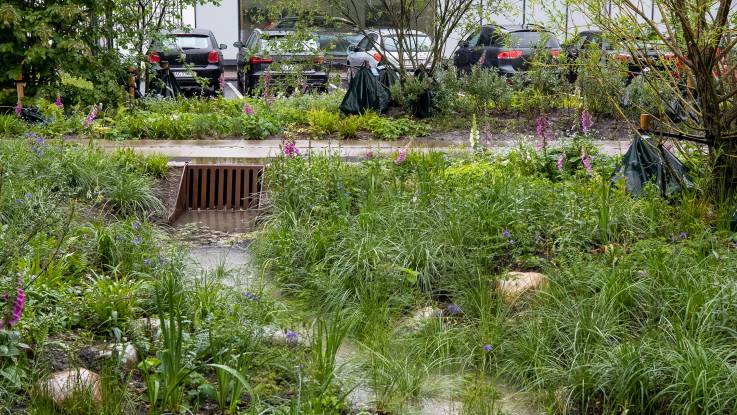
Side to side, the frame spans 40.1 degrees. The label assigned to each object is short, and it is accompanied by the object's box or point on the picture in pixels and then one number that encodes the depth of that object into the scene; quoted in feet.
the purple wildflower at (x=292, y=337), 15.41
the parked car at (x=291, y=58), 52.54
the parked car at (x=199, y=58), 68.59
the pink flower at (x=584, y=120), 27.53
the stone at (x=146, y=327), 15.99
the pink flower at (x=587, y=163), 24.09
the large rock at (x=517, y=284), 18.93
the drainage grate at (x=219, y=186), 31.50
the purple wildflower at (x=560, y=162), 25.91
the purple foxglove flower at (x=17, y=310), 12.89
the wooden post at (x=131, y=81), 50.47
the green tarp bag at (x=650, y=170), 24.36
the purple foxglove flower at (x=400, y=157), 27.61
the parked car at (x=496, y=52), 70.33
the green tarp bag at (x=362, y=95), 45.75
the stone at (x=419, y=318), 18.15
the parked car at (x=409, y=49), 49.75
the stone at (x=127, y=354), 15.00
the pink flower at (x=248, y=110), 41.19
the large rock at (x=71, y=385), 13.37
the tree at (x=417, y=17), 49.78
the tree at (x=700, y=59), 22.63
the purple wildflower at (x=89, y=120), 33.07
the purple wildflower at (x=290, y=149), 27.03
